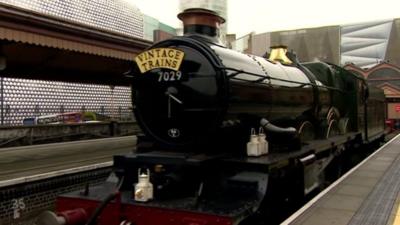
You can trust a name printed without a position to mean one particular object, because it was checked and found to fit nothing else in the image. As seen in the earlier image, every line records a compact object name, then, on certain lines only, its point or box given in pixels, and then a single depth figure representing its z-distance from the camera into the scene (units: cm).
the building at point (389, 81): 2992
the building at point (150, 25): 8984
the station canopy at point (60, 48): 1074
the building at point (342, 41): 9694
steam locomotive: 496
